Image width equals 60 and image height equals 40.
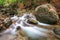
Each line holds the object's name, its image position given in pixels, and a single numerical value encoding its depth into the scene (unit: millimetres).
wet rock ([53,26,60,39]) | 1667
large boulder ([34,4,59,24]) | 2305
